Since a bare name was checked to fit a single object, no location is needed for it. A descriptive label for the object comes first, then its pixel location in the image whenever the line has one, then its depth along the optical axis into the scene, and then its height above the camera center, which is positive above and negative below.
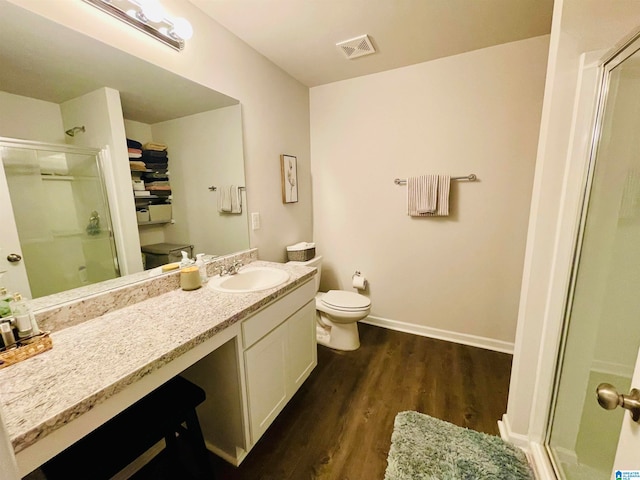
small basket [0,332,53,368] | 0.77 -0.45
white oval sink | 1.46 -0.48
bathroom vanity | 0.63 -0.50
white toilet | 2.05 -0.94
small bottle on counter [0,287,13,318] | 0.81 -0.31
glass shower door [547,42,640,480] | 0.90 -0.37
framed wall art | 2.19 +0.16
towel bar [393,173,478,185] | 2.01 +0.12
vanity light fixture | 1.10 +0.80
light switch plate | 1.93 -0.17
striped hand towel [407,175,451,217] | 2.05 +0.00
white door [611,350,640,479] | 0.50 -0.50
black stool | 0.82 -0.81
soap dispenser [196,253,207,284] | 1.49 -0.39
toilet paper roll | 2.46 -0.79
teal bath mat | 1.20 -1.25
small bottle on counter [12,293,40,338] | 0.83 -0.37
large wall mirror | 0.93 +0.33
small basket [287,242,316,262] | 2.27 -0.48
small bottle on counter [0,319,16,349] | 0.79 -0.40
